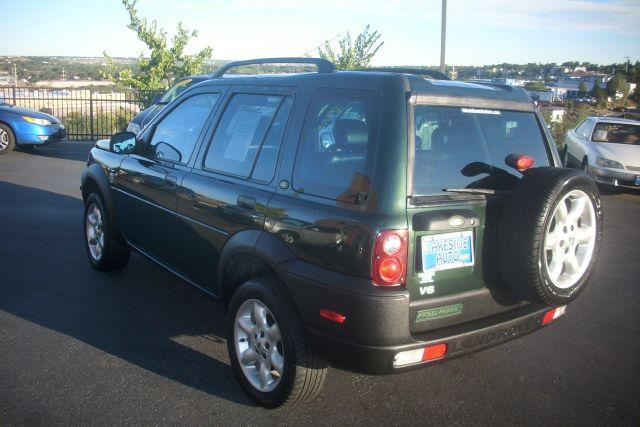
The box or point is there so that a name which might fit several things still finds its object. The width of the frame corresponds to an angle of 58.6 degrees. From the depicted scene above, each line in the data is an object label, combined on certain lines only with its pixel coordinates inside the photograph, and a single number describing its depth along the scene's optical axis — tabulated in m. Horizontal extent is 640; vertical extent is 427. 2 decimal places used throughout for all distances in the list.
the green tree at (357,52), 16.42
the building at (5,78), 41.74
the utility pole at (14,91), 17.73
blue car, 13.20
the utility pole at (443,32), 13.37
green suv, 2.71
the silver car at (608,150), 11.13
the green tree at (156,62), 19.00
